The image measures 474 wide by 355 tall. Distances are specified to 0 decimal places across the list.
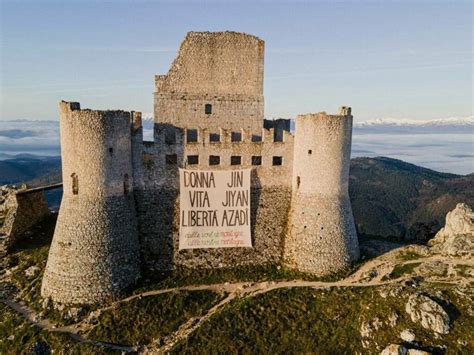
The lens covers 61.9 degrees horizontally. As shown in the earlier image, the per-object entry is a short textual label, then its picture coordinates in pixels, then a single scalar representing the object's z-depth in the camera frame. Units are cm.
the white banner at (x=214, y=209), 3394
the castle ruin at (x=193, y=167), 2975
